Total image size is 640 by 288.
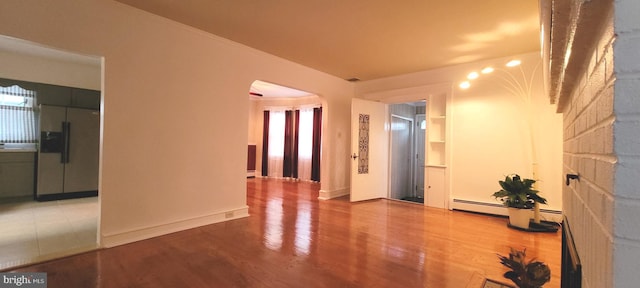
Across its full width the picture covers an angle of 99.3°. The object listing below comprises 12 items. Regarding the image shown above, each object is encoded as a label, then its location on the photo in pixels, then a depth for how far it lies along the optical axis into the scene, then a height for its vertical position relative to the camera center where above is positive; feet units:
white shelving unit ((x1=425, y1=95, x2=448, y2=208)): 15.52 -0.18
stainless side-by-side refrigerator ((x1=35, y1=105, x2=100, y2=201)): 15.67 -0.90
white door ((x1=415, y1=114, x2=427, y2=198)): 22.43 -0.53
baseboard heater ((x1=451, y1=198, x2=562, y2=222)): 12.30 -2.98
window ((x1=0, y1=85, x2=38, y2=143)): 15.92 +1.28
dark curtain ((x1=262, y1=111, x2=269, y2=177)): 28.12 -0.27
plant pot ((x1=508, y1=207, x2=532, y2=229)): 11.54 -2.87
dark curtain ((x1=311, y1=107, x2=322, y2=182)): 25.20 +0.08
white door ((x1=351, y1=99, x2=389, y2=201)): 17.06 -0.24
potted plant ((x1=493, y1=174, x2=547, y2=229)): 11.56 -2.06
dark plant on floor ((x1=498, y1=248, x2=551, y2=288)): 4.55 -2.08
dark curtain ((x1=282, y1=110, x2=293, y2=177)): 26.84 -0.10
